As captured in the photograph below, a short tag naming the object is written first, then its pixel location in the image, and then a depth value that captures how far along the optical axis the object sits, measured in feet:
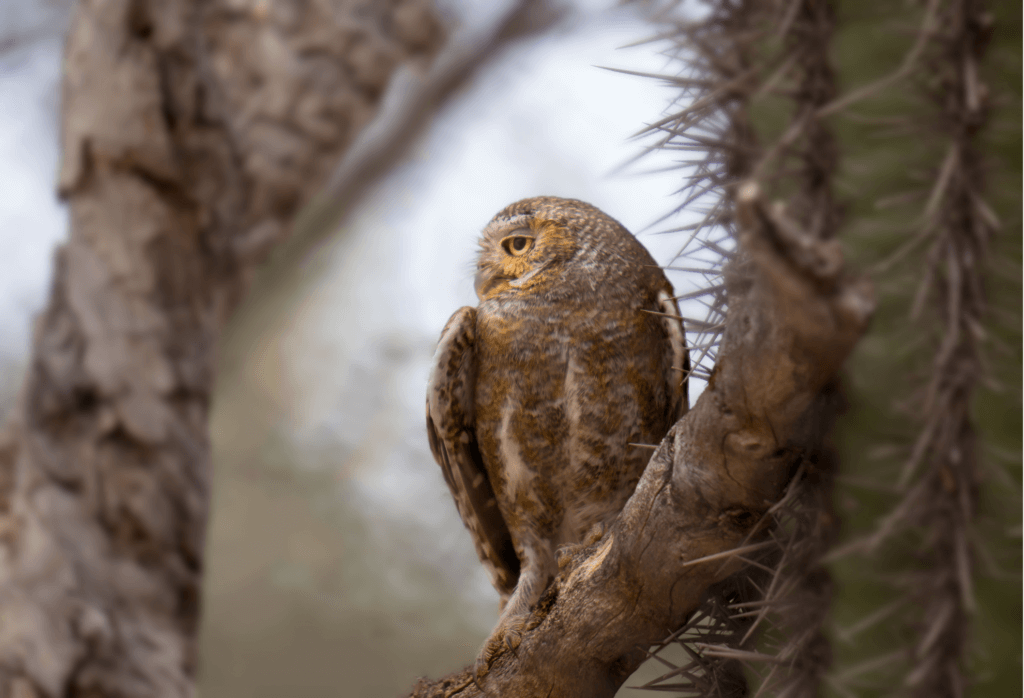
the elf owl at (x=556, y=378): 12.34
